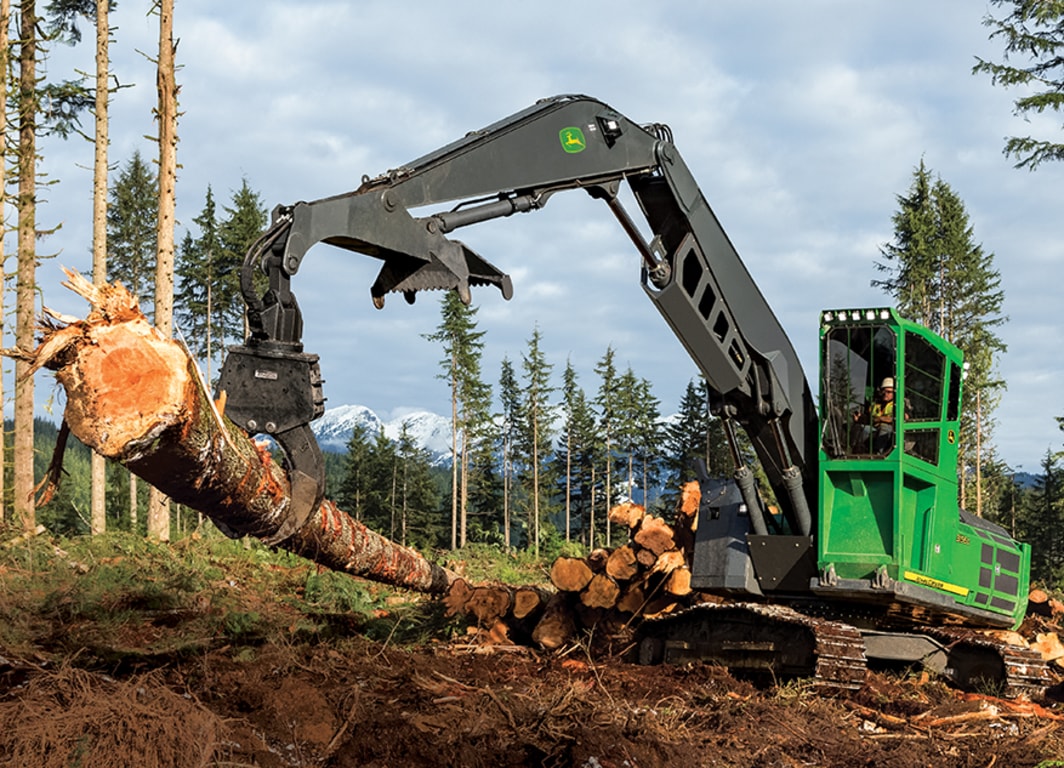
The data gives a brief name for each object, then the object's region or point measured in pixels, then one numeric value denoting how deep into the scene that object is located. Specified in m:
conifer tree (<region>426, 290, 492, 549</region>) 48.06
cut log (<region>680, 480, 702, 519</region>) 11.59
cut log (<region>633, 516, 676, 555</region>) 11.07
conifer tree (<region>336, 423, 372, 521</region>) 59.47
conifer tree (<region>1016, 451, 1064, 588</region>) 45.00
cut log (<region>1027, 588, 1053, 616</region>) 15.24
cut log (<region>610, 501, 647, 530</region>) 11.89
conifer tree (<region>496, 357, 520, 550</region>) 62.12
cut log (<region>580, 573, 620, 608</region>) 11.01
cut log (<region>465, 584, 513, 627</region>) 11.34
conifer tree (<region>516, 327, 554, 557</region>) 56.16
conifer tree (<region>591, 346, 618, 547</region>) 58.03
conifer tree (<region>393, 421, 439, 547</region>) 57.19
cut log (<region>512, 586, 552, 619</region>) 11.41
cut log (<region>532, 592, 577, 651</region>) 11.02
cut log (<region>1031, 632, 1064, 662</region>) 12.20
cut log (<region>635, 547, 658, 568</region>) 11.00
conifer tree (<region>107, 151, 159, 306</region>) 44.81
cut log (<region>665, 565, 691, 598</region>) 10.82
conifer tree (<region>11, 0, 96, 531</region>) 20.19
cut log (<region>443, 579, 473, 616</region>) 11.35
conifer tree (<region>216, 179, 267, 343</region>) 37.72
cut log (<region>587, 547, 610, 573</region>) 11.33
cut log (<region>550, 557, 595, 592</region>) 11.09
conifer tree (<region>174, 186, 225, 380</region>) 41.62
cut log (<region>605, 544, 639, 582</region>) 11.09
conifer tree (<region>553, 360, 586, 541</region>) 61.06
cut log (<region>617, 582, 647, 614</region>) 11.05
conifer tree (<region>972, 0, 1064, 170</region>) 25.16
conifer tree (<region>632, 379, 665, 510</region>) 59.16
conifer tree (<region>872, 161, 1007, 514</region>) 37.75
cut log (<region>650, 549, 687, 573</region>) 10.92
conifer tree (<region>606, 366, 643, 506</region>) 57.97
